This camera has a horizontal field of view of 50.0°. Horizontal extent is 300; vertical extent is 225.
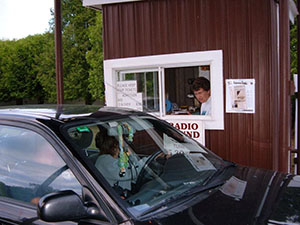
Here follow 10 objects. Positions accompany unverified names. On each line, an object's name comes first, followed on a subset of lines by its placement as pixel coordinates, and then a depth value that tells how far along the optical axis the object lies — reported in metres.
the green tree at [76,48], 22.17
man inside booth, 5.32
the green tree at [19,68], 25.86
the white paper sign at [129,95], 5.79
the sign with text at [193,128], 5.17
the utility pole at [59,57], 6.73
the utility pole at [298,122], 5.58
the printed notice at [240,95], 4.86
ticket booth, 4.75
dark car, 1.96
